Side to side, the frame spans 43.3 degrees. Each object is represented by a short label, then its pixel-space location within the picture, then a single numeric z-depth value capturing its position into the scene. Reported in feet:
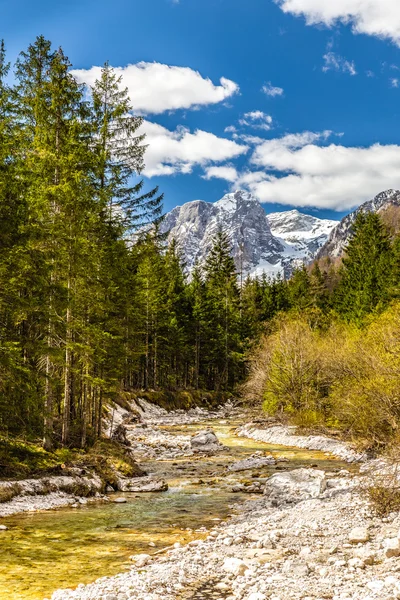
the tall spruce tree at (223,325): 209.15
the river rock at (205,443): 85.63
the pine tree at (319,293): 251.74
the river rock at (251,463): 68.00
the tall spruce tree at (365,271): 168.39
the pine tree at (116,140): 83.71
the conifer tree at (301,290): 245.86
